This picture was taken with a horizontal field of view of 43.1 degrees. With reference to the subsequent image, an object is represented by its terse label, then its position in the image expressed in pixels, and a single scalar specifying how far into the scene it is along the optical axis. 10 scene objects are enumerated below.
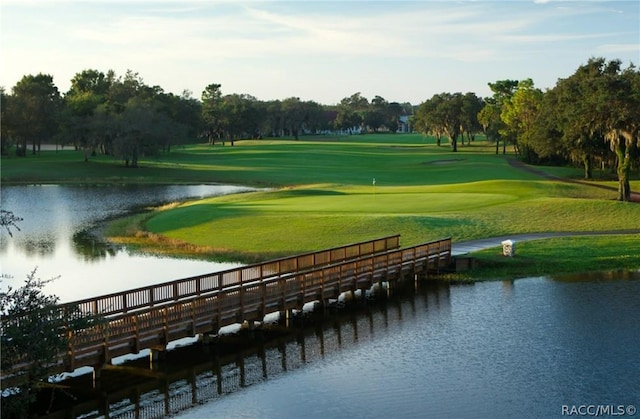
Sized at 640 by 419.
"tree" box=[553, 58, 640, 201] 67.44
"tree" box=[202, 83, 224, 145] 196.62
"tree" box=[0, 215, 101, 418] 18.58
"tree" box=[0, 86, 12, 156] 137.25
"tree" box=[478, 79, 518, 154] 141.25
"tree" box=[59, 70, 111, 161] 125.79
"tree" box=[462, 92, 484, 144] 156.00
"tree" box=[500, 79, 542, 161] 116.00
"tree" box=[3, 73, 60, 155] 141.75
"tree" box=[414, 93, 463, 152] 155.88
